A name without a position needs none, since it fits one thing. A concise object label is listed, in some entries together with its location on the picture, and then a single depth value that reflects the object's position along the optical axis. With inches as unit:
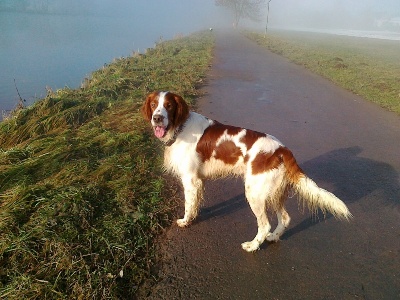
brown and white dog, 125.0
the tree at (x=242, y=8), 2935.5
